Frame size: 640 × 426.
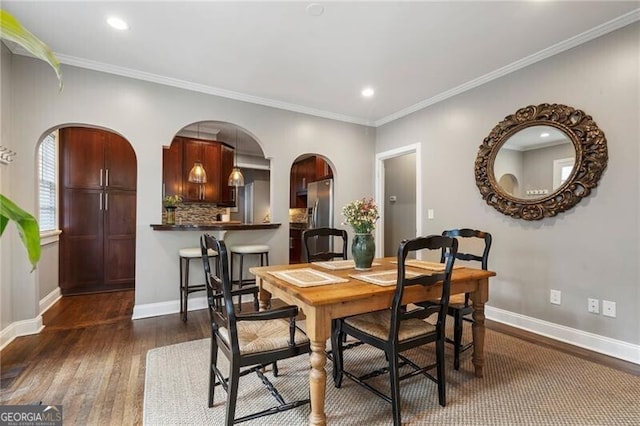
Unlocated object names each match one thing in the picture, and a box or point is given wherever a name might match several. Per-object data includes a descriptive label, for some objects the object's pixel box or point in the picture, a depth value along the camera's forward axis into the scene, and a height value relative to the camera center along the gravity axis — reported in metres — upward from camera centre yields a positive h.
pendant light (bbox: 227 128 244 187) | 5.29 +0.58
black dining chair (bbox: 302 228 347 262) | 2.70 -0.26
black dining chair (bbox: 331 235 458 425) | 1.66 -0.69
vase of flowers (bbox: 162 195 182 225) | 3.66 +0.04
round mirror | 2.65 +0.48
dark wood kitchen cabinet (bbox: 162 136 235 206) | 5.25 +0.79
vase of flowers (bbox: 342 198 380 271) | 2.18 -0.11
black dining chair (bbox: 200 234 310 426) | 1.54 -0.70
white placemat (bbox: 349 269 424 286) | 1.83 -0.40
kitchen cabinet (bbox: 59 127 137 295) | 4.30 +0.05
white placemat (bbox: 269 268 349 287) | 1.81 -0.40
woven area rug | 1.76 -1.15
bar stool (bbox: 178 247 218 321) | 3.36 -0.69
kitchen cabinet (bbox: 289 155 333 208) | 6.21 +0.79
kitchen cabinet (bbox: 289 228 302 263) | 6.58 -0.71
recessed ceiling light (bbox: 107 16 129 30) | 2.48 +1.54
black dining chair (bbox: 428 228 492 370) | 2.24 -0.69
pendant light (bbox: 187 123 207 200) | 4.76 +0.59
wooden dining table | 1.55 -0.48
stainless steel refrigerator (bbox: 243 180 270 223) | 8.15 +0.32
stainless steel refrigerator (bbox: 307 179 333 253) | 5.21 +0.09
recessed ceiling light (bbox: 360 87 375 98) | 3.79 +1.49
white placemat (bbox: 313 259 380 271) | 2.34 -0.40
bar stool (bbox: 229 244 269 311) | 3.66 -0.45
